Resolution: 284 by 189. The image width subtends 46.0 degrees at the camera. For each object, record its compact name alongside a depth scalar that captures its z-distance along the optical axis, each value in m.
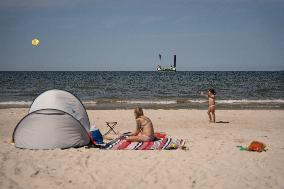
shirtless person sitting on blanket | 10.23
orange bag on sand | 9.41
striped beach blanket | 9.64
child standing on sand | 15.08
